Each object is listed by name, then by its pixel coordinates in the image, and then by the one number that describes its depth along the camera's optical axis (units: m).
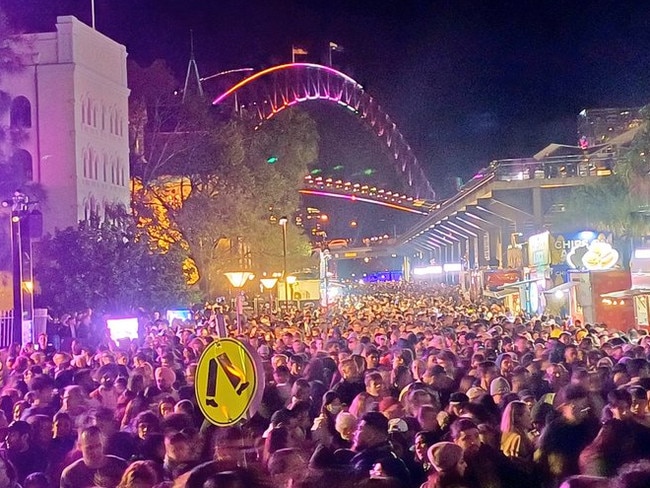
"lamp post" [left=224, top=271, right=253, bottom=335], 23.30
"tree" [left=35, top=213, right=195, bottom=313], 36.81
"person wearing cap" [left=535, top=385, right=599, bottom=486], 7.71
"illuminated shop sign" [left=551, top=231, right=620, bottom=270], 34.56
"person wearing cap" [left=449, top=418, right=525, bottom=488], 6.94
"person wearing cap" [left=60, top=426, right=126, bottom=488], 7.37
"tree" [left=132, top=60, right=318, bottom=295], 46.41
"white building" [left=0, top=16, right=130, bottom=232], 42.47
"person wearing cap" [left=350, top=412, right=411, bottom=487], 6.93
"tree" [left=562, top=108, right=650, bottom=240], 36.09
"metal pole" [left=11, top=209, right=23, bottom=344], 23.03
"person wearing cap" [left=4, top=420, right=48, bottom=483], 8.66
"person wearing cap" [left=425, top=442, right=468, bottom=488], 6.72
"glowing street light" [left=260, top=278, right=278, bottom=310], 34.83
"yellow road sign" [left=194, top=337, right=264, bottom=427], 7.12
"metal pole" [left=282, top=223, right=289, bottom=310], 42.12
